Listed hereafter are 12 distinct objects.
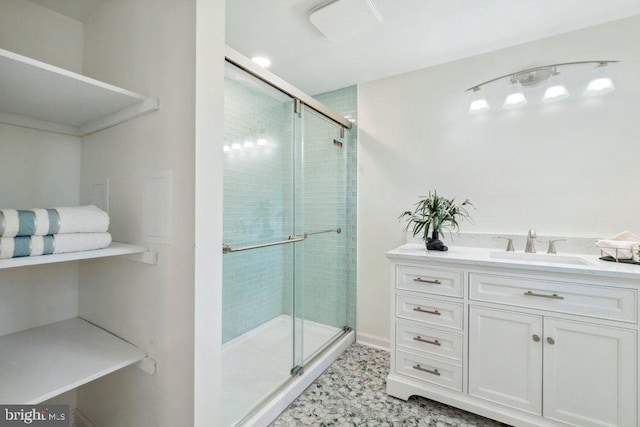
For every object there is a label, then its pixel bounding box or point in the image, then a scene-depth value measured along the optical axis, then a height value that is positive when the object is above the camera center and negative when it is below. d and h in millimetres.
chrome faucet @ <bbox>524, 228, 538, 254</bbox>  1798 -181
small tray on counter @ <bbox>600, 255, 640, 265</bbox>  1441 -240
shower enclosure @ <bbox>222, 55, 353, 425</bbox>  1542 -180
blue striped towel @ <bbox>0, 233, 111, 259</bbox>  816 -107
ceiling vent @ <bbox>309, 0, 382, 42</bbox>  1511 +1115
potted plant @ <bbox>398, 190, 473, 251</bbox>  1901 -24
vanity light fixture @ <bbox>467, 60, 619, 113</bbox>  1675 +848
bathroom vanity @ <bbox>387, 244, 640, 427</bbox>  1303 -647
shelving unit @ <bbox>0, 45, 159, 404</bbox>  866 -151
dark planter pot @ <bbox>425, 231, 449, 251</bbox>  1880 -205
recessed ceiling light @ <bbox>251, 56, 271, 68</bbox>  2090 +1151
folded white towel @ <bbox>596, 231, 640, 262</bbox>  1431 -160
